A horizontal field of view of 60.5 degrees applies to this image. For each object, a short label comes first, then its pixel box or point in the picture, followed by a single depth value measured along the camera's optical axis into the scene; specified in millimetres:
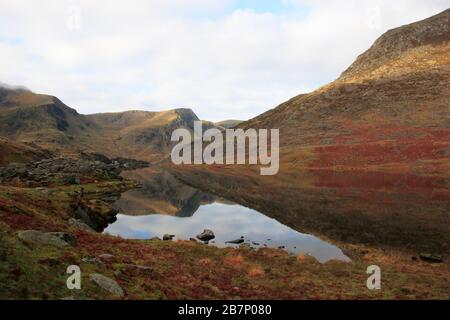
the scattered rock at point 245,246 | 39850
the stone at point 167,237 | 47338
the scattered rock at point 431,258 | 34662
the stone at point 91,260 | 22525
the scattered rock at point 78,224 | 41281
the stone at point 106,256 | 26144
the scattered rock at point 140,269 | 23703
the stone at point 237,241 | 45281
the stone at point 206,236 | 47438
